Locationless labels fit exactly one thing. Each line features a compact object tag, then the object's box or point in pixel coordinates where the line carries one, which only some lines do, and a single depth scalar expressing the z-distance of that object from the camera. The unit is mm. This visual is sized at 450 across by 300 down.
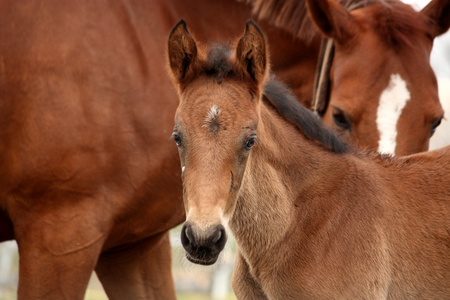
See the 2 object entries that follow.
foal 7383
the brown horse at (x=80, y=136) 9102
